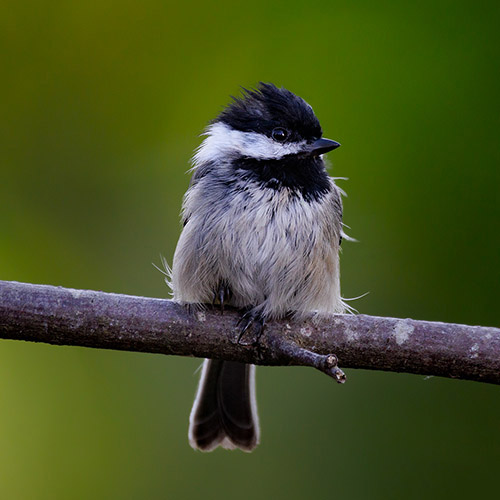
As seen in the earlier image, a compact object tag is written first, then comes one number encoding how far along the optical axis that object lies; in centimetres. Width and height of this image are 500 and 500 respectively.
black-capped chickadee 564
